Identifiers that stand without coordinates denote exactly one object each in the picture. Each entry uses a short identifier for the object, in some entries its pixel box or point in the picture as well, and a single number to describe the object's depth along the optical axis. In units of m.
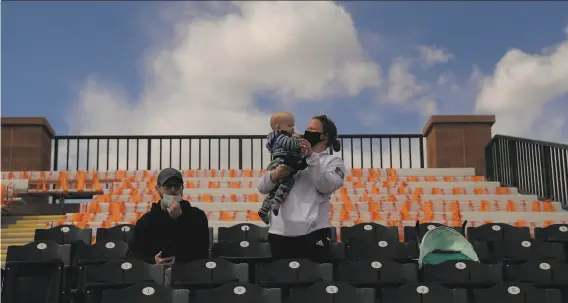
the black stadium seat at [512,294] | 5.00
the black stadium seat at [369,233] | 7.36
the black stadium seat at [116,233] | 7.45
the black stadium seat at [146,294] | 4.77
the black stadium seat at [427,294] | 4.89
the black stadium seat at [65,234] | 7.52
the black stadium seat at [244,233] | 7.44
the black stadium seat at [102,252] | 6.56
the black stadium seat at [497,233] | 7.65
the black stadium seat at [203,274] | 5.23
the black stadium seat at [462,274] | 5.32
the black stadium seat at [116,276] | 5.29
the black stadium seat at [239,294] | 4.79
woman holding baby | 5.00
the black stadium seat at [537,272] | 5.79
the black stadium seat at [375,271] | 5.58
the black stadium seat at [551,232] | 7.79
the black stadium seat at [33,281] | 6.15
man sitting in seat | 5.16
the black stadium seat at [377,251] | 6.50
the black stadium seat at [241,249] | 6.57
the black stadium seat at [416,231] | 7.38
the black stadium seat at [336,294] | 4.83
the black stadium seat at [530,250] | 6.82
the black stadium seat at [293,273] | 5.18
